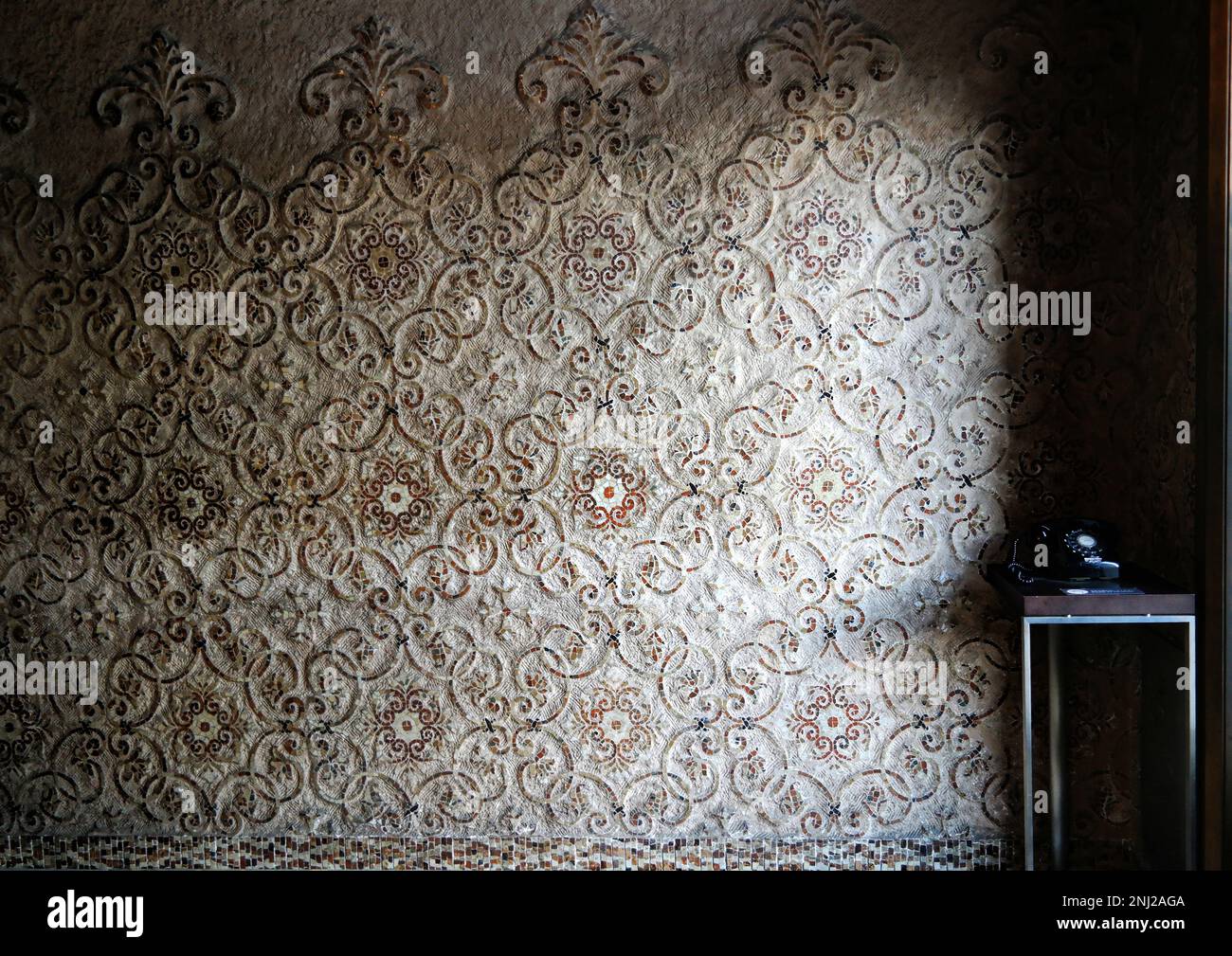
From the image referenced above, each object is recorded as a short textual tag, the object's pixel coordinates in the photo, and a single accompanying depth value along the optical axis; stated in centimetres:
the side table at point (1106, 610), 197
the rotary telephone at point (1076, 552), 211
